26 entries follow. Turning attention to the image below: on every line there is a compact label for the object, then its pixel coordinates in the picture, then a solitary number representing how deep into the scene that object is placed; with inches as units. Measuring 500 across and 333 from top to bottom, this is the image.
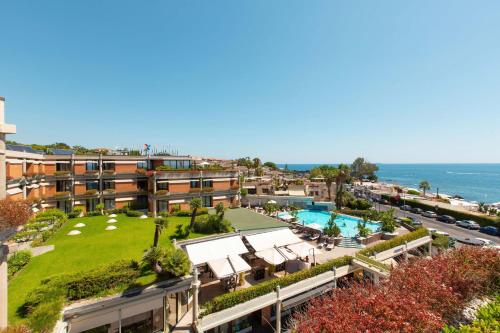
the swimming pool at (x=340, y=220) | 1339.8
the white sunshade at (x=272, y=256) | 793.3
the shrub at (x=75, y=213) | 1231.5
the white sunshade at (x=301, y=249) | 861.6
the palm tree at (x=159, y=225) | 665.6
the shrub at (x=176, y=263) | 585.0
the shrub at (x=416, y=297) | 284.4
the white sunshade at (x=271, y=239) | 853.8
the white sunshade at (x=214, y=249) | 717.9
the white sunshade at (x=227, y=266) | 684.7
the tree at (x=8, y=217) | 341.4
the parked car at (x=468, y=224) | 1724.9
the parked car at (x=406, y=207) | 2383.6
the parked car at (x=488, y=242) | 1311.8
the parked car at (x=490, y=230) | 1612.9
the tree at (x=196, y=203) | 1007.4
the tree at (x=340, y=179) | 2012.8
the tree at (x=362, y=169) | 5378.9
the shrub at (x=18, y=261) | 565.9
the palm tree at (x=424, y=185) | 3124.0
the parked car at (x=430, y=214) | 2089.1
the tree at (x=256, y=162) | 4356.1
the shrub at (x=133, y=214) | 1253.1
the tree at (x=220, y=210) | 997.8
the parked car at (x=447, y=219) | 1912.8
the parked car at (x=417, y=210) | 2255.4
